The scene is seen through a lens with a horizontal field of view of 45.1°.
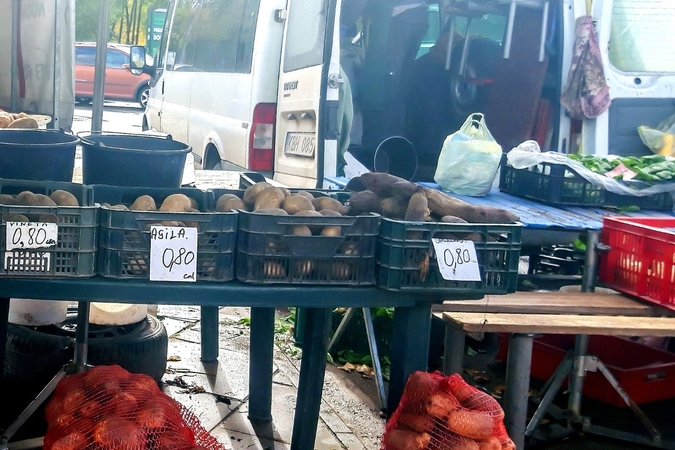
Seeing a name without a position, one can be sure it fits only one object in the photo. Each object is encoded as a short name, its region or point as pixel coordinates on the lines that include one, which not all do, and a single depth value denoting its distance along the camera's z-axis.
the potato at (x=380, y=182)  2.61
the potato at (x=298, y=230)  2.25
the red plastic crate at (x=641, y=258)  3.50
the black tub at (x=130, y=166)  2.62
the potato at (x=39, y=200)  2.21
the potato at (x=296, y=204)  2.47
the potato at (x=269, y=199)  2.48
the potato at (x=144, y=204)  2.38
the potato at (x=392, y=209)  2.48
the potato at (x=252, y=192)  2.58
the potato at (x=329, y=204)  2.56
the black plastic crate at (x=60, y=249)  2.11
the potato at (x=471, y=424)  2.50
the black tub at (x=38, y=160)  2.53
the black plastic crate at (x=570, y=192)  4.28
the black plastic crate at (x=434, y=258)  2.28
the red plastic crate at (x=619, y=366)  4.34
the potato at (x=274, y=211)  2.30
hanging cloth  5.29
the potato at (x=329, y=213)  2.36
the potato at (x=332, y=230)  2.29
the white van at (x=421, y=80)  5.30
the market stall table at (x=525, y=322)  3.13
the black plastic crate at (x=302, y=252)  2.23
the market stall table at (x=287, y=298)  2.15
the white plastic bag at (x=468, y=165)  4.43
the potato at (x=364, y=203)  2.53
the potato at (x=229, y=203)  2.51
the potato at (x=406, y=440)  2.51
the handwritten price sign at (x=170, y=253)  2.15
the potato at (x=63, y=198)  2.30
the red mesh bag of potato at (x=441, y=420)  2.51
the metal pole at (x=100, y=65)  4.89
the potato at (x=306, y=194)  2.64
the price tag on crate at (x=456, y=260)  2.27
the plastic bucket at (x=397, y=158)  5.73
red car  21.92
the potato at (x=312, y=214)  2.30
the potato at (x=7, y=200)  2.24
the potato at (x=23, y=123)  4.07
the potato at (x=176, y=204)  2.38
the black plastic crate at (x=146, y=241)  2.15
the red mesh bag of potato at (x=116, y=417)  2.38
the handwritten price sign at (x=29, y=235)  2.09
